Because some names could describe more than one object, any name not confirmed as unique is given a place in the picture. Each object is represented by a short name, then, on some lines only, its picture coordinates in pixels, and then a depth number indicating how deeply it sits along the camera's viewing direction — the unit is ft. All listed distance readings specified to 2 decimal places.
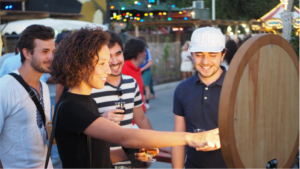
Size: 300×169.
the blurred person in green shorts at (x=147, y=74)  33.27
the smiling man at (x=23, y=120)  8.89
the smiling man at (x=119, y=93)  10.25
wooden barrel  5.39
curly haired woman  5.98
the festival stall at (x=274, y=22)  26.48
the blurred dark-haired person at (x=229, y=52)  20.07
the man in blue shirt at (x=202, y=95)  8.42
